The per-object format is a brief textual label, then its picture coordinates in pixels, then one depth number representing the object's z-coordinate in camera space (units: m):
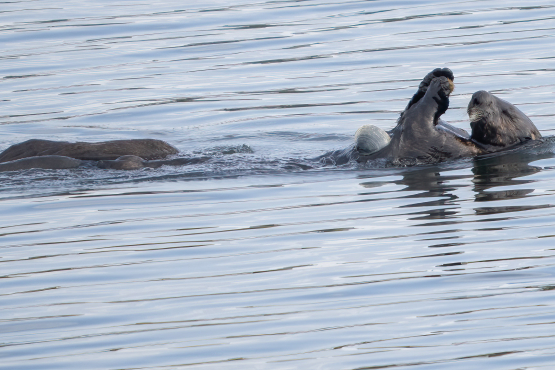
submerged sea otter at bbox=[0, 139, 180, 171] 13.70
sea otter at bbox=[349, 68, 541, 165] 13.95
